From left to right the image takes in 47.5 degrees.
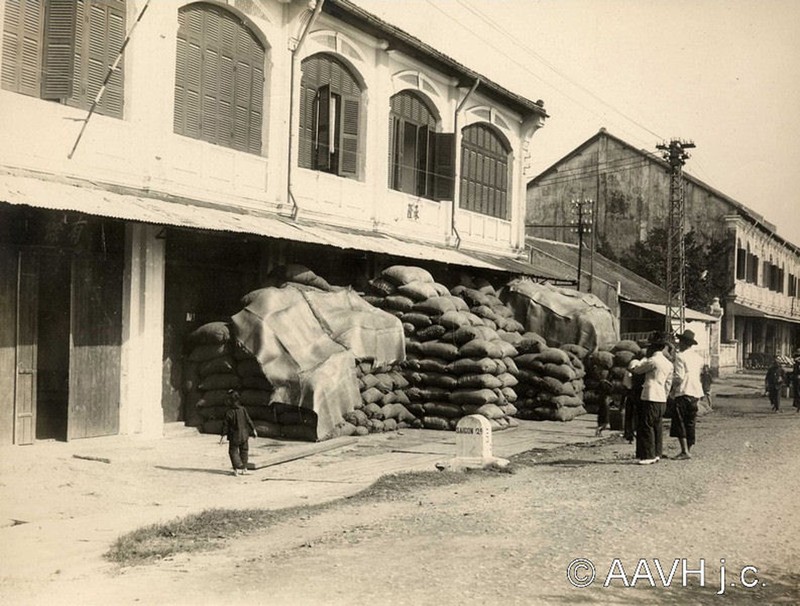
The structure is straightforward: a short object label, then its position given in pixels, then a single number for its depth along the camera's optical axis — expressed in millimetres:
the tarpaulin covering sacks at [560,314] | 19500
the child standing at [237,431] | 9828
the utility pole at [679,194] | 25302
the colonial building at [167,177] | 10914
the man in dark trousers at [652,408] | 11180
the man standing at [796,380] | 21172
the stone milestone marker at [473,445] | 10477
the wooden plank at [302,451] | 10531
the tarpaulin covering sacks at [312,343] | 12211
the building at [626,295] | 31219
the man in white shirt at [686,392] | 11742
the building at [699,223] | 35594
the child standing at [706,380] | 20966
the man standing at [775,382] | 20828
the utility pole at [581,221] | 30136
